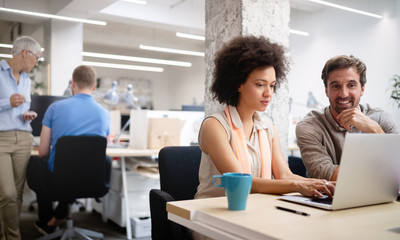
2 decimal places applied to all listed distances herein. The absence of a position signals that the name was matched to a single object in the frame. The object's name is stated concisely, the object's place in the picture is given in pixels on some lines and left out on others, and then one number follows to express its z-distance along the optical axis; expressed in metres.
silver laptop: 0.95
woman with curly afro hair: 1.47
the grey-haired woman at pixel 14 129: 2.71
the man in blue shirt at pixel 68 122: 2.85
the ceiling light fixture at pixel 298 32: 7.52
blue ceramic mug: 0.99
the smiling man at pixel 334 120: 1.69
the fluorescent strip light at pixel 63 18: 6.23
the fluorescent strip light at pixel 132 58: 9.59
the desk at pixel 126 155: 3.23
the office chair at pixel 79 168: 2.67
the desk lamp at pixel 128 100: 4.15
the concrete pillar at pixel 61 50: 7.30
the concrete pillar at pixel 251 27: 2.06
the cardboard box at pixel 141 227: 3.24
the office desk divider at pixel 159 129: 3.69
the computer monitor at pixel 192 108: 5.35
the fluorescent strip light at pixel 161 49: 8.46
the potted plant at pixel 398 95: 5.78
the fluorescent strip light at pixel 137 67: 11.18
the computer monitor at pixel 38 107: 3.66
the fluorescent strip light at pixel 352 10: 5.78
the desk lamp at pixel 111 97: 3.99
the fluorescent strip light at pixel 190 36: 7.11
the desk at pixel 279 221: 0.80
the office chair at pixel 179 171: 1.60
